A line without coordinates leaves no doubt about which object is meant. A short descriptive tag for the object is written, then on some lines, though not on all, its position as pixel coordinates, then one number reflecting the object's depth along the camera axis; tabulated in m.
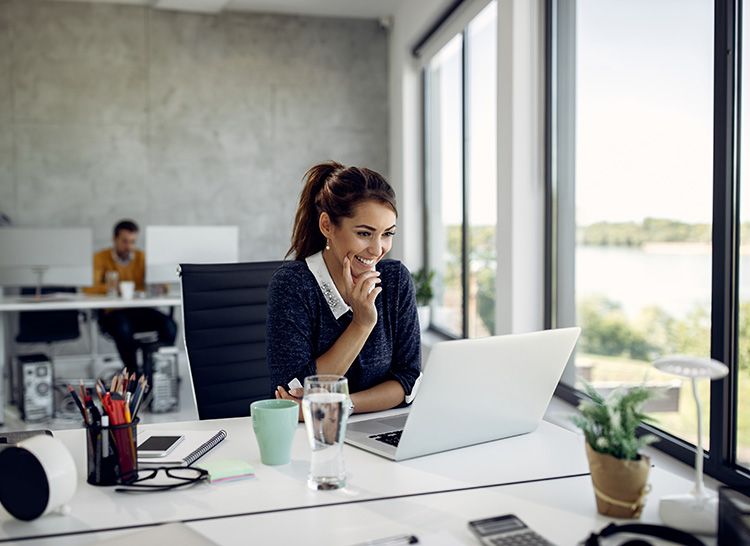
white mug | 4.49
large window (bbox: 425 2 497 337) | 3.74
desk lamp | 0.95
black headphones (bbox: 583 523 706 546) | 0.91
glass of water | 1.13
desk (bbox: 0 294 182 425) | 4.12
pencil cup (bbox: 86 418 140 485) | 1.14
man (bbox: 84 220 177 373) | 4.69
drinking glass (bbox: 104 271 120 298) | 4.73
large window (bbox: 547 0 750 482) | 1.91
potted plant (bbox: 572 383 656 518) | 1.00
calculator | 0.92
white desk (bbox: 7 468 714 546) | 0.95
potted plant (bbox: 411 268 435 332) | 4.46
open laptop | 1.17
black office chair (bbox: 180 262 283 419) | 1.98
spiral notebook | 1.24
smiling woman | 1.67
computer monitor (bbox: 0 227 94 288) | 4.47
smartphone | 1.28
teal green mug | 1.22
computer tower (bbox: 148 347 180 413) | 4.36
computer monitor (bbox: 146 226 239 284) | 4.41
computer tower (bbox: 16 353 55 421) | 4.19
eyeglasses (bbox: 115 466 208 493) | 1.11
